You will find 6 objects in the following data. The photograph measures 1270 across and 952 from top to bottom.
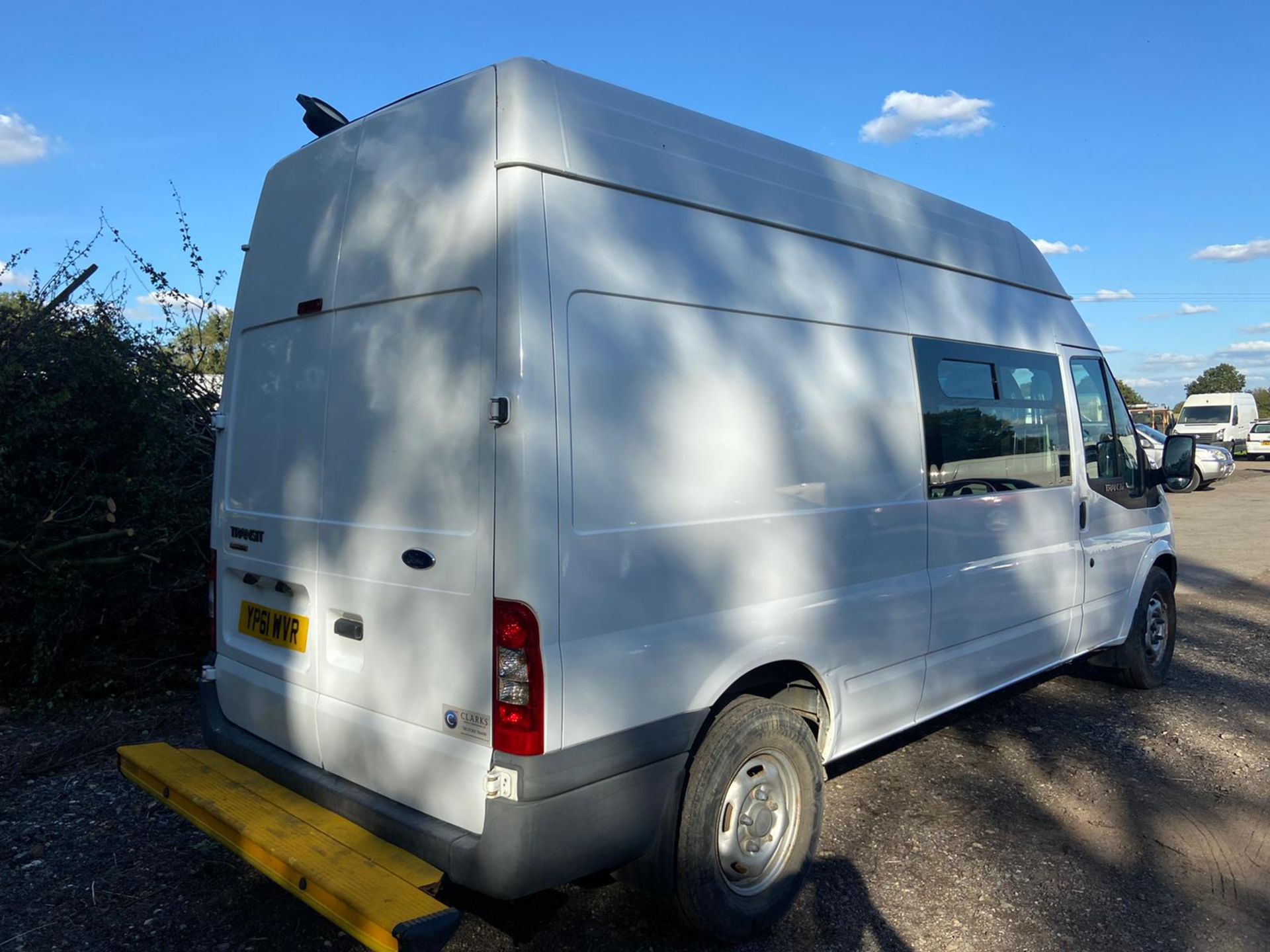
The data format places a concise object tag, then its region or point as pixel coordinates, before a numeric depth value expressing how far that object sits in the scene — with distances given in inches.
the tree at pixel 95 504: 213.0
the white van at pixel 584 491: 108.2
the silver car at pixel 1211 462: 918.4
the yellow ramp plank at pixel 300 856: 98.7
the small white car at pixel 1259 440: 1397.6
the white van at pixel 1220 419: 1349.7
